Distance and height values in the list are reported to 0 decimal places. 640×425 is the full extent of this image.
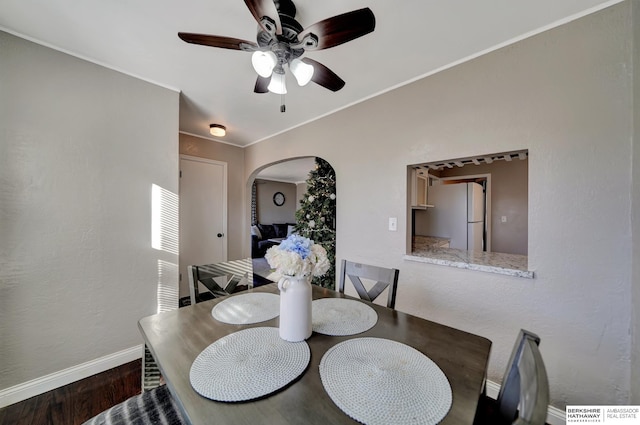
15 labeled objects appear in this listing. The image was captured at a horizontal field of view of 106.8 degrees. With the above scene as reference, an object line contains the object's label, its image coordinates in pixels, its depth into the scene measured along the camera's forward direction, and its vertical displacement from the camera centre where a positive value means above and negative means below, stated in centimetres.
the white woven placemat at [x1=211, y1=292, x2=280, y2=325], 121 -55
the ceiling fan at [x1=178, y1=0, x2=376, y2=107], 105 +88
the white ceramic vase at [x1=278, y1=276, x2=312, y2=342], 100 -40
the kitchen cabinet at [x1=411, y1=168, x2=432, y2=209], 306 +32
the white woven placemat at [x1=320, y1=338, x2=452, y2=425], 66 -55
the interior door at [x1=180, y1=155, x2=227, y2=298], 333 -3
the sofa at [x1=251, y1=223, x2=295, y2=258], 650 -72
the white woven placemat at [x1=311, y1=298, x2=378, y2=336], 111 -55
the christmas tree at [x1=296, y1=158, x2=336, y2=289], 288 -1
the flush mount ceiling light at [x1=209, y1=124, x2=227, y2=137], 302 +104
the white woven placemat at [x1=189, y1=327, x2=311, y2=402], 73 -55
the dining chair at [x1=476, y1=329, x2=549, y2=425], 48 -41
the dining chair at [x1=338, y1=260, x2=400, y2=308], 152 -45
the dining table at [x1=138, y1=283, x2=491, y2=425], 67 -56
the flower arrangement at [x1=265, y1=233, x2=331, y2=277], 98 -20
